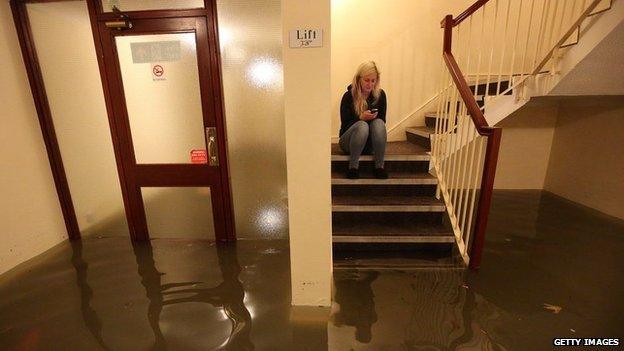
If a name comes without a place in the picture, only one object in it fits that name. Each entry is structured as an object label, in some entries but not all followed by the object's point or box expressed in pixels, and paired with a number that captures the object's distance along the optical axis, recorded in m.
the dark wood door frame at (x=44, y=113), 1.95
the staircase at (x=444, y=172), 1.77
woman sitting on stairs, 2.11
